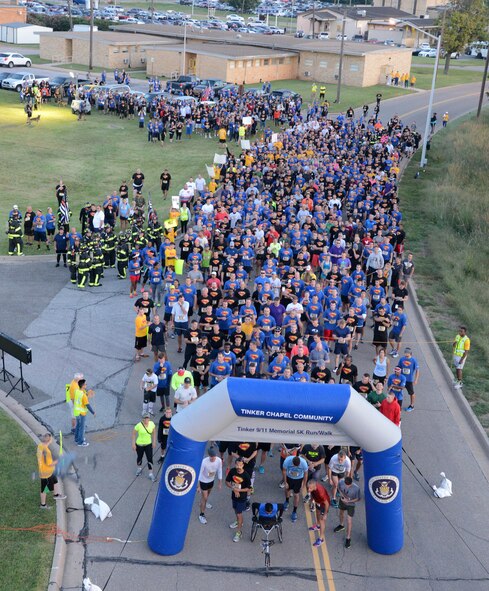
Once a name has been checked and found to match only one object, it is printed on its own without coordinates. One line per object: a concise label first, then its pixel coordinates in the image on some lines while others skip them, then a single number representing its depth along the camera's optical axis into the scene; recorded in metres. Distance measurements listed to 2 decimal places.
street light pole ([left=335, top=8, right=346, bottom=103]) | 57.69
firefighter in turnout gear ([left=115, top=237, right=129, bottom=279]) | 23.06
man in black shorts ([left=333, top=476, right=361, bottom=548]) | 12.33
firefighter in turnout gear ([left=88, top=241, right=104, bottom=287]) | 22.62
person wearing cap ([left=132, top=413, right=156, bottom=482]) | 13.50
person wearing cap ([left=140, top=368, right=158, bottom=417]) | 15.15
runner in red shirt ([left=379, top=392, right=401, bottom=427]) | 14.52
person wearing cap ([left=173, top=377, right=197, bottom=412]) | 14.79
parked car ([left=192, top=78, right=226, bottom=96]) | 52.53
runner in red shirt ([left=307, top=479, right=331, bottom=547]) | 12.37
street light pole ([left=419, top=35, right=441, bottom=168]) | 41.88
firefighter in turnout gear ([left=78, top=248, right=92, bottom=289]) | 22.31
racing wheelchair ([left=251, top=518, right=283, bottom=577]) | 11.88
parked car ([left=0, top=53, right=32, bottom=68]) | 59.03
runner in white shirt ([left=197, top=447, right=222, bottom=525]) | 12.67
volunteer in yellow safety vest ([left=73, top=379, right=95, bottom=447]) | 14.44
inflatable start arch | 11.54
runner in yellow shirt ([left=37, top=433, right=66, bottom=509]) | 12.62
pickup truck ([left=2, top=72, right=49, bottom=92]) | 51.34
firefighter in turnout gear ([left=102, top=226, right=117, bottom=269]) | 23.91
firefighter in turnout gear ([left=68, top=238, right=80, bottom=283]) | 22.61
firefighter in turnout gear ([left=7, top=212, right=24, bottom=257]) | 24.61
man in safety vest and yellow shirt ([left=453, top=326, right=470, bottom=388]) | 17.78
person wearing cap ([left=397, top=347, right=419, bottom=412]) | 16.16
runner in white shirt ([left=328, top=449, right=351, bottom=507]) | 12.97
